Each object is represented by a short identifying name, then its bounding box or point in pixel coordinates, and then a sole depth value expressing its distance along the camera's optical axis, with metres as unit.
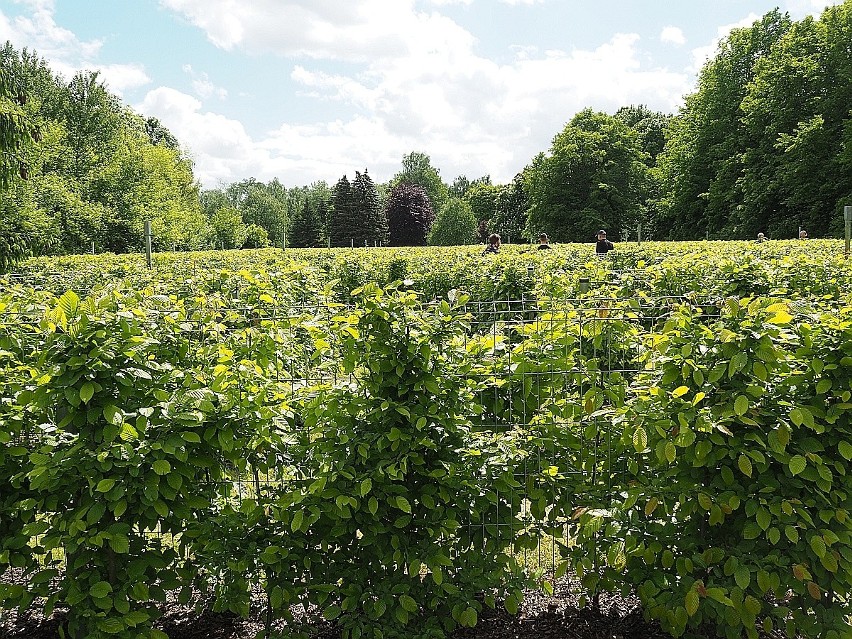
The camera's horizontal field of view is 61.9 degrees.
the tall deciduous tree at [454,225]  65.00
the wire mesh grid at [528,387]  3.06
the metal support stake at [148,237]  12.40
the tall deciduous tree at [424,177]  87.12
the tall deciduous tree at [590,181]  45.78
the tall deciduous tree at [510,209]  65.25
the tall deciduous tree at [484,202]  67.06
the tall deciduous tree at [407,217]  71.38
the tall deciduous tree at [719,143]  37.31
